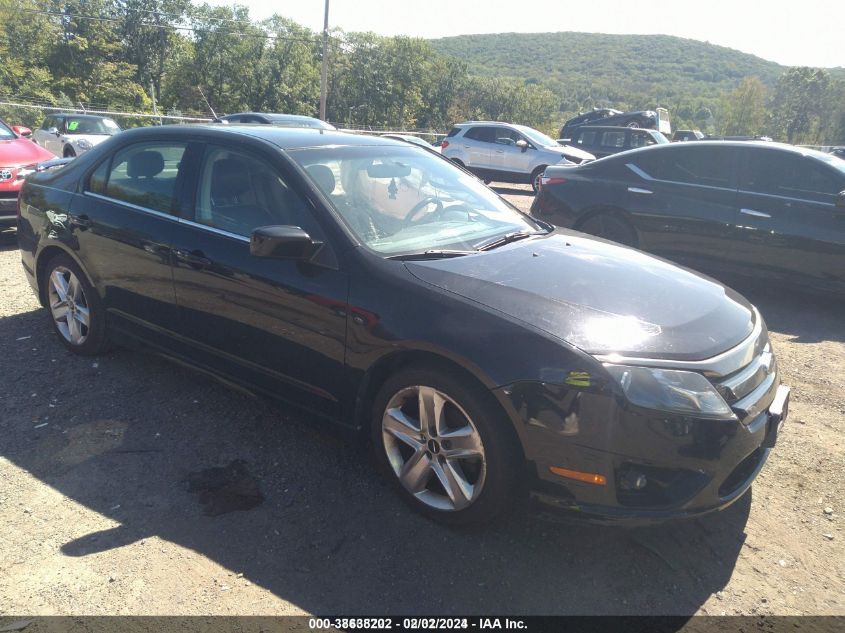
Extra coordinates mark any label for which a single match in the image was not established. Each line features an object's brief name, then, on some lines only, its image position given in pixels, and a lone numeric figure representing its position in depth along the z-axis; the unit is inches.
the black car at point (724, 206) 229.8
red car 298.4
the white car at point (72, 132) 637.9
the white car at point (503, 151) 615.0
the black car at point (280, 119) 490.3
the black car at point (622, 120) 826.8
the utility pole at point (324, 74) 1095.6
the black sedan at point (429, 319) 94.3
